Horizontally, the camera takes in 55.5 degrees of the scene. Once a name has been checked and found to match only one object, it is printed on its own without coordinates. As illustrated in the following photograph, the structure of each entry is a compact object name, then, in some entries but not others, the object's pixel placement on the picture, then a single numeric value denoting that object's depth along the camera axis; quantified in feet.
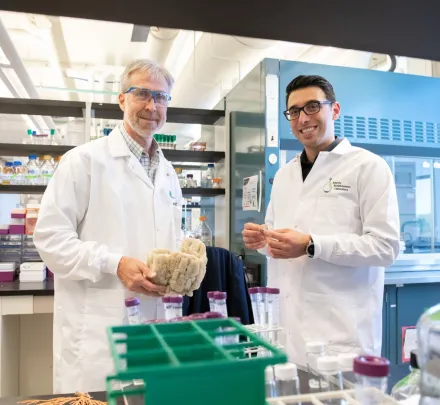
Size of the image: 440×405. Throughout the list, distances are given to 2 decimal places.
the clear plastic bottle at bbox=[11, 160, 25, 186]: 9.77
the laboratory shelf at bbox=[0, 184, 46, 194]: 9.60
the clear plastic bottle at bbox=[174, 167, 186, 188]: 11.03
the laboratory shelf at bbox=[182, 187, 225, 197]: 10.66
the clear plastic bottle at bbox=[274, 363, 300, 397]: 2.42
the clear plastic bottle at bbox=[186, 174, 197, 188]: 11.15
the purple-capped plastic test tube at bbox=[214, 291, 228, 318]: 2.91
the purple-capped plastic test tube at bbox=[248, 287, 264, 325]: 3.25
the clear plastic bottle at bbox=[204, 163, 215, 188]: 11.59
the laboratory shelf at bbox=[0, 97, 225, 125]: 9.89
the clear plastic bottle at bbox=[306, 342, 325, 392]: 2.53
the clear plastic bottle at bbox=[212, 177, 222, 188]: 11.22
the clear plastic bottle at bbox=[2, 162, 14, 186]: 9.77
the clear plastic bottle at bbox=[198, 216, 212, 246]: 11.71
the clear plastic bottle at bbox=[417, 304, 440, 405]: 2.04
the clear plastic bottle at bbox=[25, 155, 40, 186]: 9.81
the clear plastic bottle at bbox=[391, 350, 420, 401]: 2.39
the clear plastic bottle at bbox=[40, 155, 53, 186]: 9.93
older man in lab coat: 4.83
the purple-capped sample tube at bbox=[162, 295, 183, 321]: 2.94
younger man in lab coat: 5.04
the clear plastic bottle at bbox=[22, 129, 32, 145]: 10.18
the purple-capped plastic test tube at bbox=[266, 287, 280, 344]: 3.03
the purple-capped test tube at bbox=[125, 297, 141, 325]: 2.91
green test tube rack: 1.42
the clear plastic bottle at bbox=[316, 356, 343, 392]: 2.32
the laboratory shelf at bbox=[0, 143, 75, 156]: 9.77
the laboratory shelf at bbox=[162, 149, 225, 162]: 10.72
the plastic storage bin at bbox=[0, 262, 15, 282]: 9.08
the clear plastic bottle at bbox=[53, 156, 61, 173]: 10.15
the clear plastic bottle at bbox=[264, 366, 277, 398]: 2.33
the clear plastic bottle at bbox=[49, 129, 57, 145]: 10.47
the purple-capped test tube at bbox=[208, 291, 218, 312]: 2.92
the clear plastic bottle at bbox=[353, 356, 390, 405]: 1.69
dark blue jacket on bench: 5.11
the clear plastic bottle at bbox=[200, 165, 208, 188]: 11.79
